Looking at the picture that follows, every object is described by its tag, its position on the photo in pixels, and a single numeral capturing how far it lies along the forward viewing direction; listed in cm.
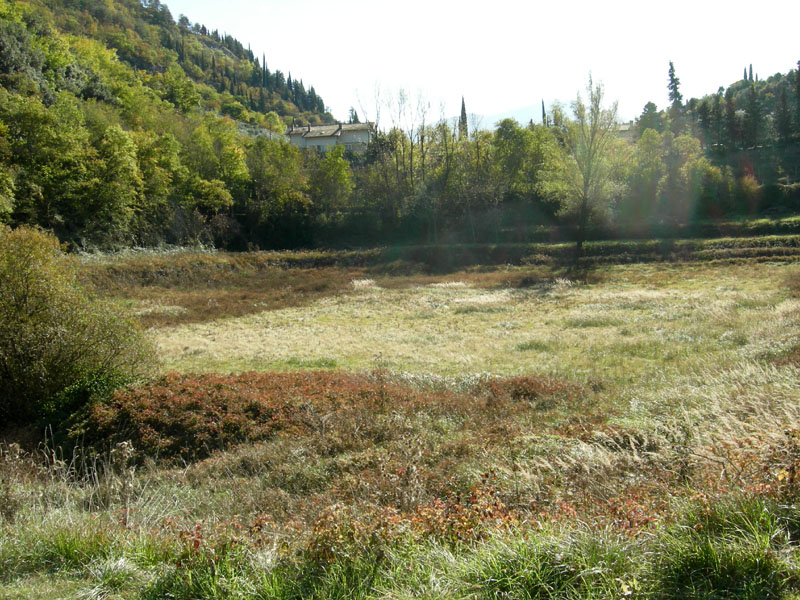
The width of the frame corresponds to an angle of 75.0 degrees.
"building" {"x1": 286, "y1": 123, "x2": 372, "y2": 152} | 13150
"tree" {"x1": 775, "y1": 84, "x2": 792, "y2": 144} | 7850
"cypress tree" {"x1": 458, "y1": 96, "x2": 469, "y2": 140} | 7064
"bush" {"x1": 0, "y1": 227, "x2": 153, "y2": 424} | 1248
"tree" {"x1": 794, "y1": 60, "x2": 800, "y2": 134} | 7912
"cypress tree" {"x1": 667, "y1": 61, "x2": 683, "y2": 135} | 10625
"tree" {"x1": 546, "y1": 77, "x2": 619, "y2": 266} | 4972
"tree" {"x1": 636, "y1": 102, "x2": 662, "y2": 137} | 9212
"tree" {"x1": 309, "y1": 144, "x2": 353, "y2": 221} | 6725
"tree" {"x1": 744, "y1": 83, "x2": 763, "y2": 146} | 8112
